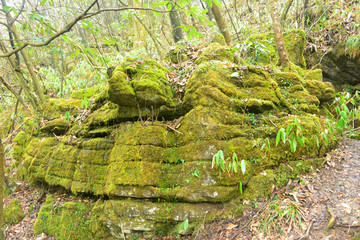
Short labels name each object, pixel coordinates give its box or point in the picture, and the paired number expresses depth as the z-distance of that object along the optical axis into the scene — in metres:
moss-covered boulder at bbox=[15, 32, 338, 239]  3.94
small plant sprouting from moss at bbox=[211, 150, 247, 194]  2.96
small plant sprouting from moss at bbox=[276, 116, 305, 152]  2.80
